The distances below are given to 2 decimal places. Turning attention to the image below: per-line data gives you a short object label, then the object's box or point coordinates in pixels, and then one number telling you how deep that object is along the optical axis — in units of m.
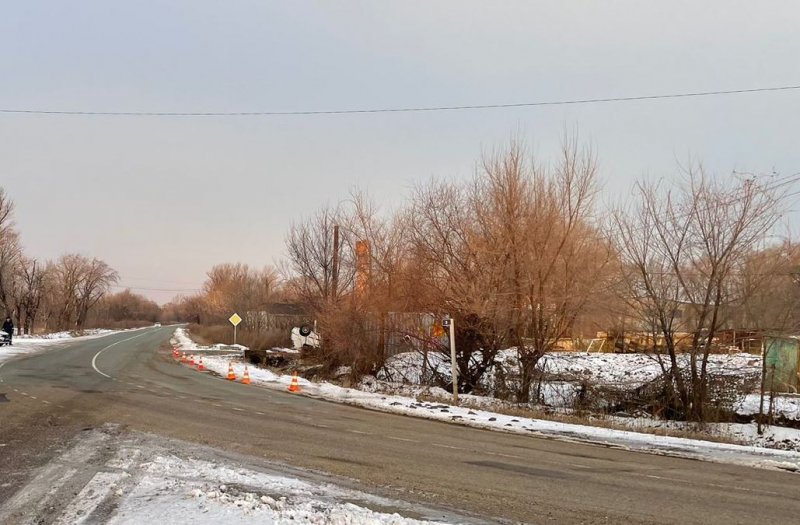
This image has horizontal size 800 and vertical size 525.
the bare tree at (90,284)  91.88
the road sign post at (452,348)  17.88
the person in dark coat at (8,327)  41.62
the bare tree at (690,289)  16.97
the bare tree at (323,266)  29.27
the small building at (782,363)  16.14
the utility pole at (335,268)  29.25
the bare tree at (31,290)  67.69
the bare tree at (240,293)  63.16
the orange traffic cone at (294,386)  20.72
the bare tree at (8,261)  54.03
